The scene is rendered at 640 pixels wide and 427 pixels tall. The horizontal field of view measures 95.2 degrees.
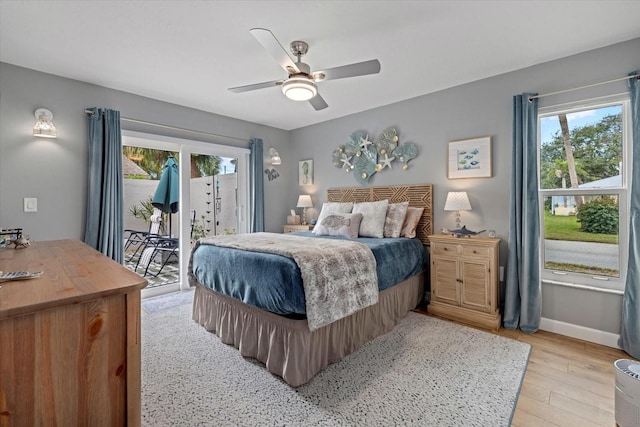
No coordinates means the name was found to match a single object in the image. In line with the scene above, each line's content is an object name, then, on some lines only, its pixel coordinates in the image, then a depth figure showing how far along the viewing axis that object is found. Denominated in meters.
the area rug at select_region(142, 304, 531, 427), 1.74
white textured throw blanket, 2.07
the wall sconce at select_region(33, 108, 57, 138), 2.84
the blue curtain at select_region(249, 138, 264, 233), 4.77
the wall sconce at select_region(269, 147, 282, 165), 4.93
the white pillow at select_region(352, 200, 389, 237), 3.51
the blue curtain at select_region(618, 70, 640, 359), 2.38
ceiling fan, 2.04
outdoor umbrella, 4.41
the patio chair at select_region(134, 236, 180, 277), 4.49
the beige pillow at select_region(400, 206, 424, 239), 3.56
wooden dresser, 0.78
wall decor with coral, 3.95
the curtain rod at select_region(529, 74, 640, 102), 2.42
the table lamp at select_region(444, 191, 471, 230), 3.21
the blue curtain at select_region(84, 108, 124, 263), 3.23
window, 2.63
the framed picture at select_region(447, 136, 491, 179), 3.26
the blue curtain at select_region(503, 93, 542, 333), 2.87
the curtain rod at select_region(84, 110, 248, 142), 3.23
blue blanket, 2.05
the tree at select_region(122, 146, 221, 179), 4.34
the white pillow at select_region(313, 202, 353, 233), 3.94
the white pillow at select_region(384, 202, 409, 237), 3.53
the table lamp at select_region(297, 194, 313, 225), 4.98
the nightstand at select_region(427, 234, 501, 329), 2.93
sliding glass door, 4.16
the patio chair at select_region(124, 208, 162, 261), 4.41
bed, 2.05
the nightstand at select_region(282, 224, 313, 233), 4.84
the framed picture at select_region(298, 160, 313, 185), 5.14
